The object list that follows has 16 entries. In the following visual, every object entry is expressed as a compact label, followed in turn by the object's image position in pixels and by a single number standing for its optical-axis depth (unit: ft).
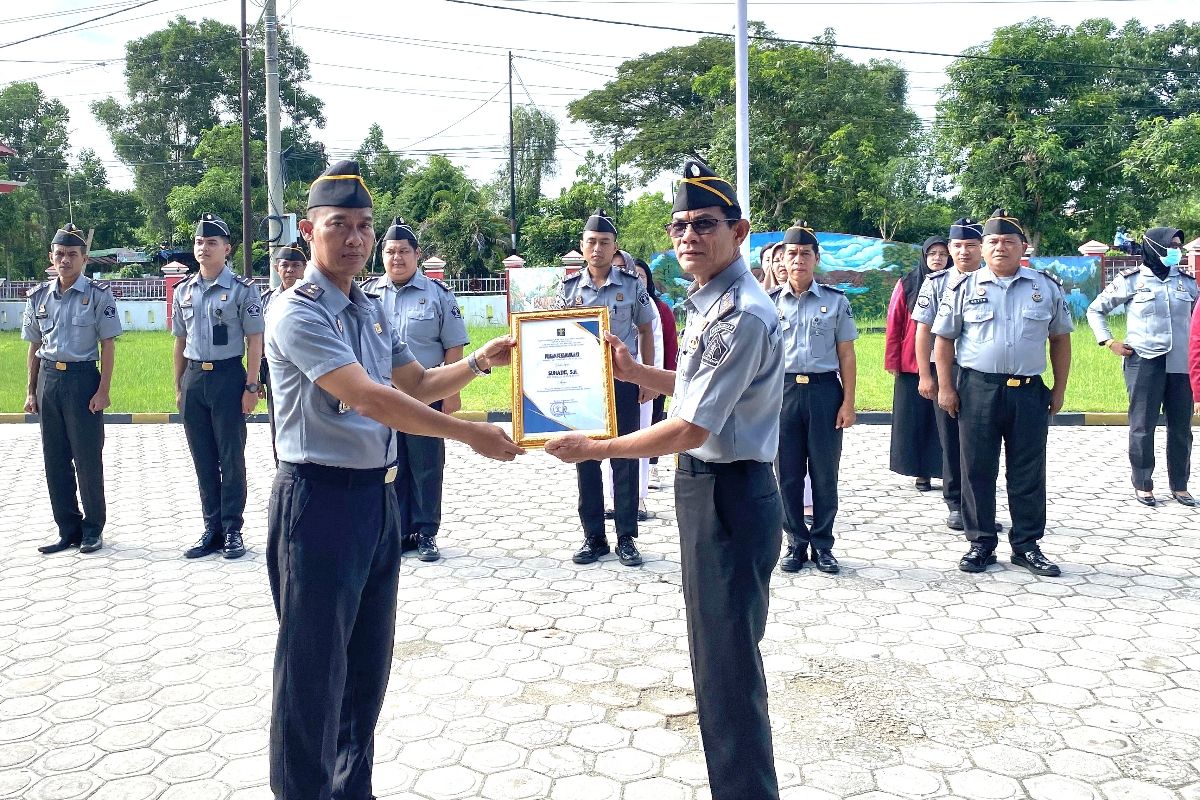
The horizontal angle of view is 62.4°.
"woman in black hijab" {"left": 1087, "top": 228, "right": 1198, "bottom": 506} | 24.26
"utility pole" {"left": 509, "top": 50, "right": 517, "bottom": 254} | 123.81
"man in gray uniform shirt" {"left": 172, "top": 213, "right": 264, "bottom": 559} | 21.12
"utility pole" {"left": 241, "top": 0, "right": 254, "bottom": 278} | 83.03
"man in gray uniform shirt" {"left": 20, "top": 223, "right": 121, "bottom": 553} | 20.98
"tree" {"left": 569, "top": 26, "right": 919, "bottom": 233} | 113.60
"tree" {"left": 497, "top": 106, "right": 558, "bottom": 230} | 145.69
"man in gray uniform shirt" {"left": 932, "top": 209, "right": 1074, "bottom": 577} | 18.52
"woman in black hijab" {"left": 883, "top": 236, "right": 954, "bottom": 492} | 25.16
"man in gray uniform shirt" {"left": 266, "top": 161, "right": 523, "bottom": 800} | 9.39
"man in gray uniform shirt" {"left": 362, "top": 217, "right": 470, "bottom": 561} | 20.77
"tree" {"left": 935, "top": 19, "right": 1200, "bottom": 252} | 99.04
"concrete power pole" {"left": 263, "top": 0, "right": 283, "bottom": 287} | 56.08
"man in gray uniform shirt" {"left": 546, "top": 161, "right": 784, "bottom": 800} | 9.59
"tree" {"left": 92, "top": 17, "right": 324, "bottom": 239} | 167.63
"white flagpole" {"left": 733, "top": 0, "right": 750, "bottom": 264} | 43.01
